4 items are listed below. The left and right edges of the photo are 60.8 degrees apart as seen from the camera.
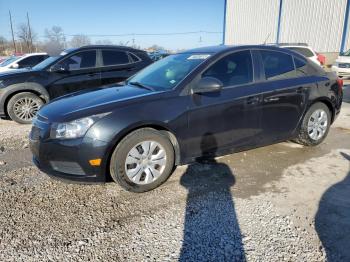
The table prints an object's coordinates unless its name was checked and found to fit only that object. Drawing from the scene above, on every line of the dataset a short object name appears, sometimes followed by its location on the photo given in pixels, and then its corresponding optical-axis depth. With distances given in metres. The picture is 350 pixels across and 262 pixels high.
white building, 22.23
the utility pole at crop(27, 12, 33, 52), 49.96
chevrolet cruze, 3.09
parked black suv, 6.51
